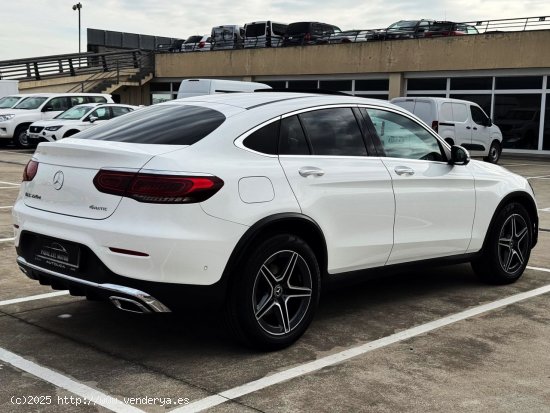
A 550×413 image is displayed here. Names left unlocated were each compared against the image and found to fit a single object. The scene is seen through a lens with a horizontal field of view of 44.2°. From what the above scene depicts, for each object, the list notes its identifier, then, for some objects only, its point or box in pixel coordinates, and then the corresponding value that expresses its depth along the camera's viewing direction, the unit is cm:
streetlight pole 4900
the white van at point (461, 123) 1777
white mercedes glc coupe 377
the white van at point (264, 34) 3128
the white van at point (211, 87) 1905
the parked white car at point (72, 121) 1923
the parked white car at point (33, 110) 2134
